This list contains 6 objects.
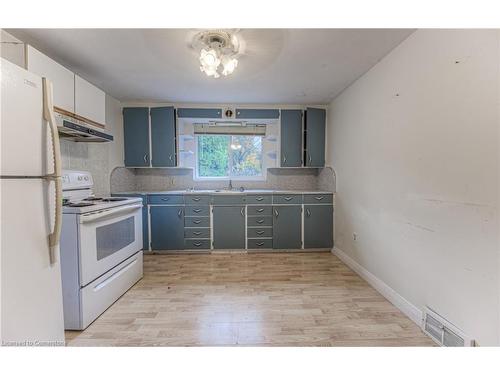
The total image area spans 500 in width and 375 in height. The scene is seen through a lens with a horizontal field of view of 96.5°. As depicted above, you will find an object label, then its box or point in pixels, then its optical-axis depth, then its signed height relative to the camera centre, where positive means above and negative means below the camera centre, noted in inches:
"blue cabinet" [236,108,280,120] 138.9 +38.9
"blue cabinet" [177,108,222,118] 137.1 +39.1
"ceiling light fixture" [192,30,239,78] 65.7 +41.0
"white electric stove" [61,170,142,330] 63.9 -24.6
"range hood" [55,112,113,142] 70.4 +16.5
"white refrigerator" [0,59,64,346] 39.1 -6.9
